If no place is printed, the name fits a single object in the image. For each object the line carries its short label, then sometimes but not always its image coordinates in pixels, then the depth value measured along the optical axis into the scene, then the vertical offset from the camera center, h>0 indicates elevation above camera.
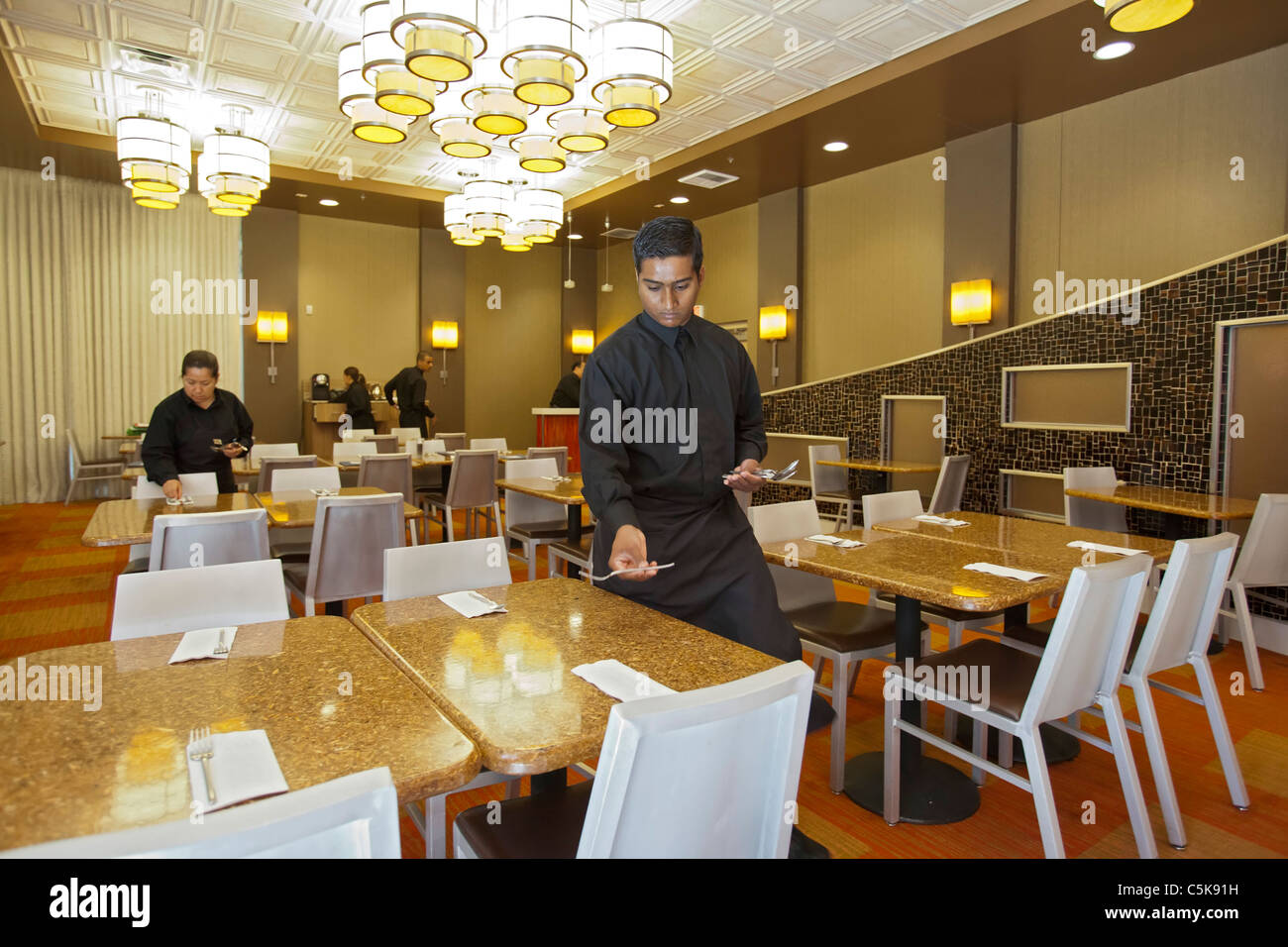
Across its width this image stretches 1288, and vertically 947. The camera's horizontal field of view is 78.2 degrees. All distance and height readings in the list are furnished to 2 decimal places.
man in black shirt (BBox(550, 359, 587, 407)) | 9.74 +0.47
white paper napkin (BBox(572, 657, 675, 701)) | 1.39 -0.46
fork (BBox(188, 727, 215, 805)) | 1.11 -0.47
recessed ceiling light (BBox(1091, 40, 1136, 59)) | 5.31 +2.59
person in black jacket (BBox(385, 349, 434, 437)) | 9.53 +0.44
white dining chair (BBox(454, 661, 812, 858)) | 0.99 -0.46
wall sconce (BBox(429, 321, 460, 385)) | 11.34 +1.35
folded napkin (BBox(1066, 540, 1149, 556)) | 2.76 -0.41
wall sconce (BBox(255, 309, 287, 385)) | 10.23 +1.32
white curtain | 9.13 +1.38
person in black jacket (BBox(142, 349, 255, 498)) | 4.15 -0.01
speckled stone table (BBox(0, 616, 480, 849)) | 1.03 -0.47
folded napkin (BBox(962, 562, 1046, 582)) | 2.34 -0.43
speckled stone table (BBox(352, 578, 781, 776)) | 1.23 -0.46
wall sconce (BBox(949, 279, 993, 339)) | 6.85 +1.11
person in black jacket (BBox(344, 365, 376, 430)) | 9.54 +0.31
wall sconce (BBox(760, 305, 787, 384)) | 9.08 +1.23
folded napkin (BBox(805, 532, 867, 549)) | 2.85 -0.41
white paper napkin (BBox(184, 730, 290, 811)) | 1.03 -0.47
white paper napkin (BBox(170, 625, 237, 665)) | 1.60 -0.45
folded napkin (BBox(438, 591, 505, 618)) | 1.93 -0.44
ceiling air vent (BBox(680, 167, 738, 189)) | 8.69 +2.80
